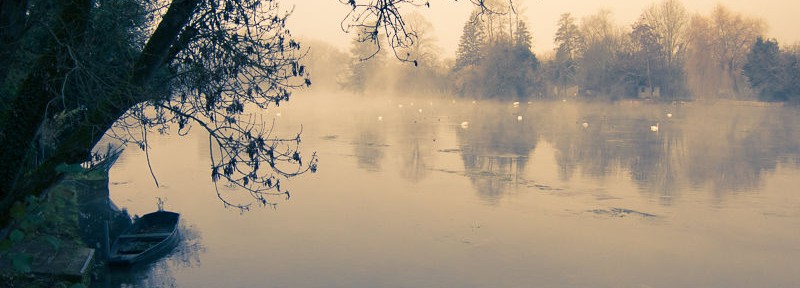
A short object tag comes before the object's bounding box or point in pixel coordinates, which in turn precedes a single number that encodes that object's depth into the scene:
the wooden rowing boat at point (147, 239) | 15.20
